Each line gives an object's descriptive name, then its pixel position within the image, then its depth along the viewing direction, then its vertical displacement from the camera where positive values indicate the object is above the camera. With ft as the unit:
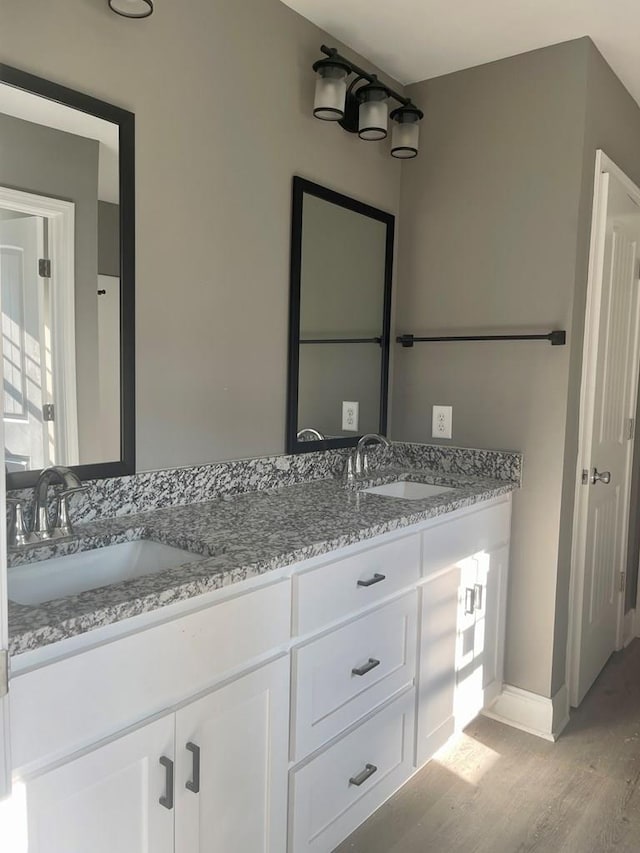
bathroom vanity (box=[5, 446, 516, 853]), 3.43 -2.13
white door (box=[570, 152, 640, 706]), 7.78 -0.66
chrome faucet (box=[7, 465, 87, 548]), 4.54 -1.06
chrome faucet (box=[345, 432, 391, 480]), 7.71 -1.08
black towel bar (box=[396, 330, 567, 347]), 7.32 +0.40
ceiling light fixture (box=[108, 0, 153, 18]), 4.94 +2.67
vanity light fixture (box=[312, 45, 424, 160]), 6.67 +2.89
